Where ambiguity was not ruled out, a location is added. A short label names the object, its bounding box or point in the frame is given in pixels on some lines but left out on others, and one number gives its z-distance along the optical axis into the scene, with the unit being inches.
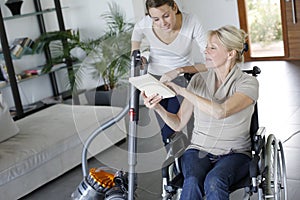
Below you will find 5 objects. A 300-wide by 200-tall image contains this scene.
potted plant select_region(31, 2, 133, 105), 80.9
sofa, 121.6
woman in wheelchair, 81.0
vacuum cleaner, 83.0
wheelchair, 80.9
